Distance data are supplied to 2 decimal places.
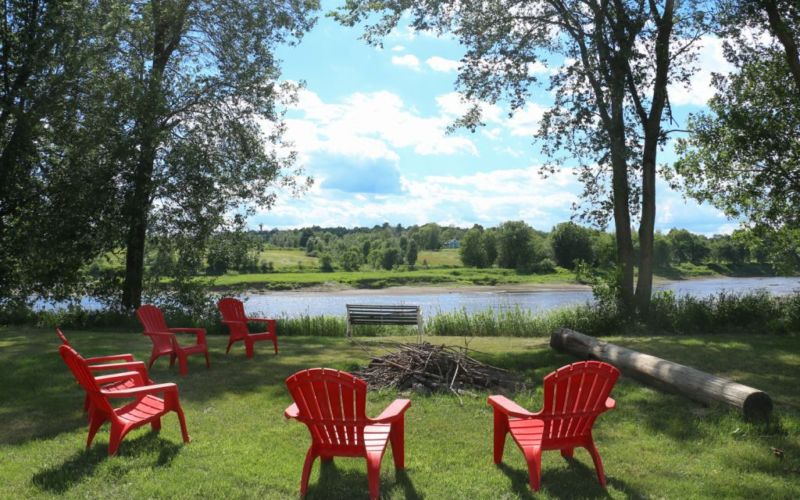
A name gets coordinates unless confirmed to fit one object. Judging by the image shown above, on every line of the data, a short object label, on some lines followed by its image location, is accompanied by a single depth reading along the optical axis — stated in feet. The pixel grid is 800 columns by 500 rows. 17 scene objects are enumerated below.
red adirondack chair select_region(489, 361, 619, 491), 12.80
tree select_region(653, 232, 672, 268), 161.07
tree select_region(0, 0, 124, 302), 41.86
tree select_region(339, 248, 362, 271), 229.86
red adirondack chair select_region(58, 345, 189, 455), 14.05
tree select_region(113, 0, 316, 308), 43.16
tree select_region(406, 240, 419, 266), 253.65
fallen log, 17.22
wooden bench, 34.47
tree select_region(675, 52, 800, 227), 40.19
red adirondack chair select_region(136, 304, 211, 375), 24.52
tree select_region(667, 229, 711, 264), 196.85
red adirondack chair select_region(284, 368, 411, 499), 12.20
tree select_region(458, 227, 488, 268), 229.04
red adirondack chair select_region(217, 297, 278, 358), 28.68
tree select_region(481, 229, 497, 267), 228.84
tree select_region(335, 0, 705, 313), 39.55
